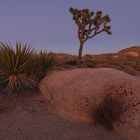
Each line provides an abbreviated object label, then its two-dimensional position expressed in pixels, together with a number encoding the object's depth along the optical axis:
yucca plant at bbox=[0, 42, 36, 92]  4.46
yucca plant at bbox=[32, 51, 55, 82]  4.78
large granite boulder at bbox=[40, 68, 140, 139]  3.17
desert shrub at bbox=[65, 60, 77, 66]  11.07
